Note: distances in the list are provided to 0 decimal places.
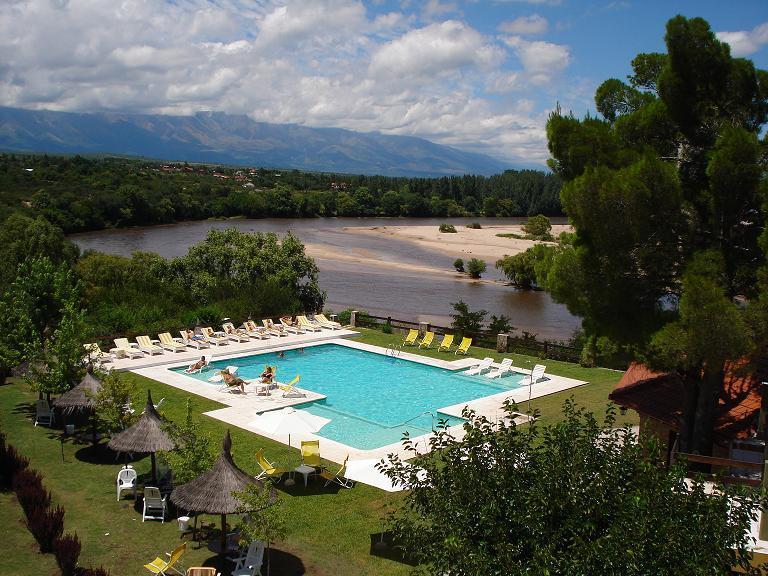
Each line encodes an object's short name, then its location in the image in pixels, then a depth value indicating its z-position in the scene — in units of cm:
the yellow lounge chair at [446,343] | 2625
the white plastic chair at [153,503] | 1178
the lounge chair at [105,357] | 2227
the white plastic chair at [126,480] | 1260
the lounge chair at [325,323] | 2953
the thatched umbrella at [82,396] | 1436
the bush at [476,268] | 6022
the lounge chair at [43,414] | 1661
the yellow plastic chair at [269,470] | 1333
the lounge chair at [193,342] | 2541
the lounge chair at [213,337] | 2606
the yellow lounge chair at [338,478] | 1356
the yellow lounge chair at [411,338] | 2695
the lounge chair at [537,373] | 2198
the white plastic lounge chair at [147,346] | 2395
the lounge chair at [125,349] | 2331
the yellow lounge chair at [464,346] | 2578
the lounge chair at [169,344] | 2452
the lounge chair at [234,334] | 2678
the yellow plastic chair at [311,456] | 1364
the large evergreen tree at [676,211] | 1123
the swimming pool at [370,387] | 1809
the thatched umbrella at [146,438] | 1234
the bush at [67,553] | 953
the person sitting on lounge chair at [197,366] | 2227
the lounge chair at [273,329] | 2806
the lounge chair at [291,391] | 1994
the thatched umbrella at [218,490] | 998
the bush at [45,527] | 1052
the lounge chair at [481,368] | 2330
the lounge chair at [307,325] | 2906
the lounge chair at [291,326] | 2867
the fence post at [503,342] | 2605
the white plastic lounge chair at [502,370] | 2309
